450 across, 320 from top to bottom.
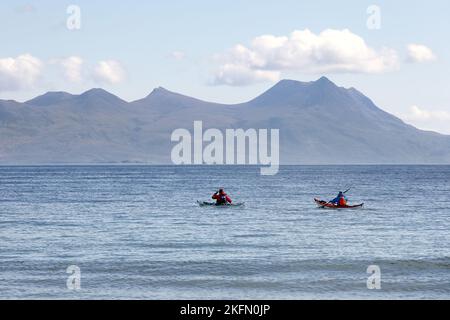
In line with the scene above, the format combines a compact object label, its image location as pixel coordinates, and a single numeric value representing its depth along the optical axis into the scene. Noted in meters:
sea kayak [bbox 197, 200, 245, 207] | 76.44
